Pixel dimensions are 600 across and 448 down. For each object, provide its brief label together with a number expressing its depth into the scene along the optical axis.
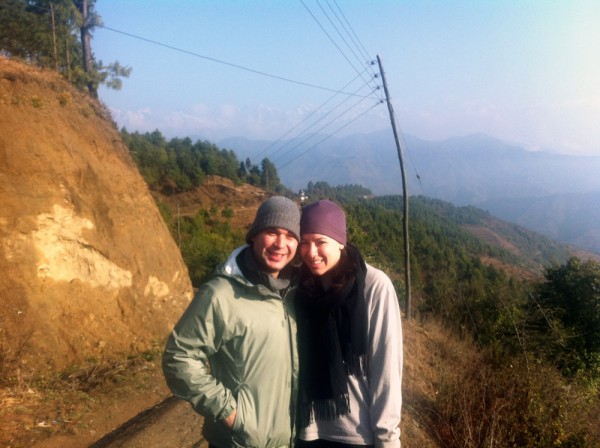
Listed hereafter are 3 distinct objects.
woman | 2.33
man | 2.14
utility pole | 14.95
